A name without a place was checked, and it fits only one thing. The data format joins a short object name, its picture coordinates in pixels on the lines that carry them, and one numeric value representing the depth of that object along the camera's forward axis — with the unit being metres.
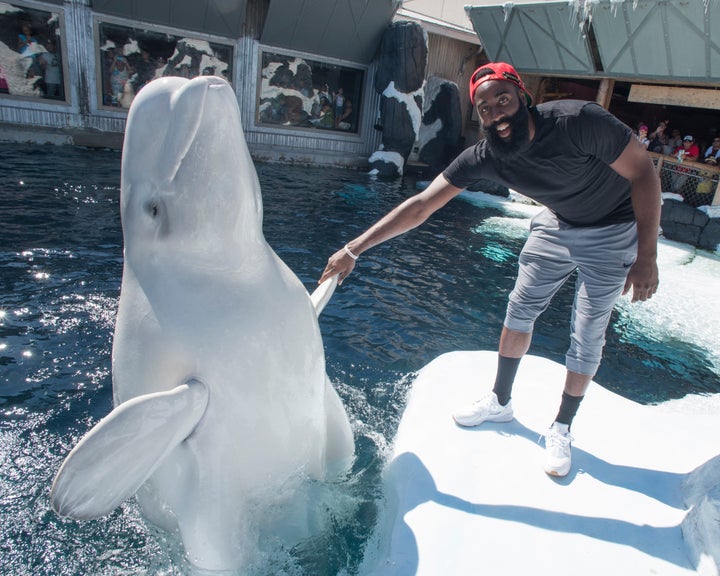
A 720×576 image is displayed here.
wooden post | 14.35
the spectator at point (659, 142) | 14.27
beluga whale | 1.87
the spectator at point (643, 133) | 14.16
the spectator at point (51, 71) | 13.13
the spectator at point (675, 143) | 14.57
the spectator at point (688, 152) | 13.45
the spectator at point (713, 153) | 12.77
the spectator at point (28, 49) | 12.77
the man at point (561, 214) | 2.37
